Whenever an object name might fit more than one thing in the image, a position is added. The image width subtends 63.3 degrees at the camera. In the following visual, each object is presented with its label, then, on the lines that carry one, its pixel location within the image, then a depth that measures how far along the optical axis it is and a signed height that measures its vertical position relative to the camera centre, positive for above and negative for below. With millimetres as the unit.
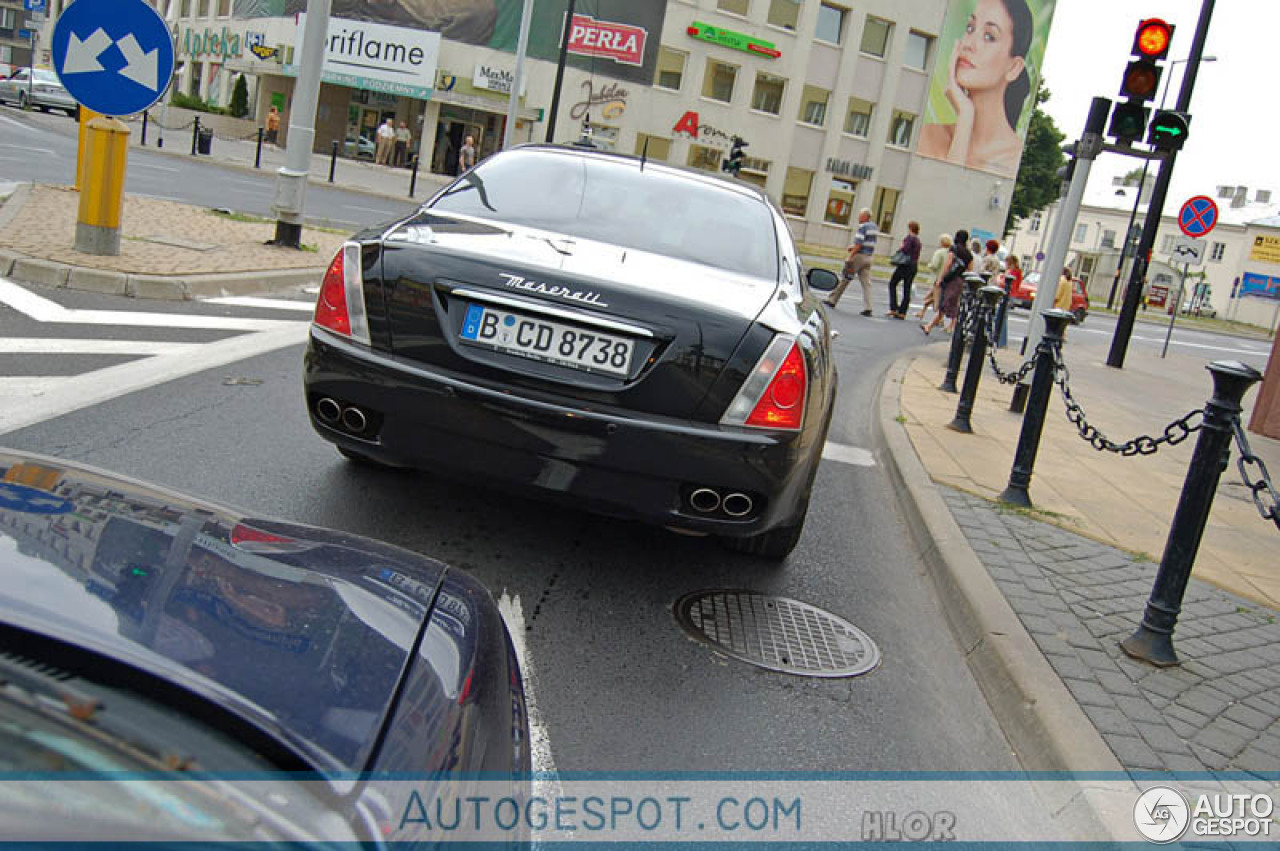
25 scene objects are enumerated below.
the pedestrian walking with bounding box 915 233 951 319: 18438 +208
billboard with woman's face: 50625 +9729
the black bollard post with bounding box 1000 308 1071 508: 5879 -652
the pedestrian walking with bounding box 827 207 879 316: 19578 +86
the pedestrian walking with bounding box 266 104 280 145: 41000 +968
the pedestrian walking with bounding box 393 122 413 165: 44531 +1215
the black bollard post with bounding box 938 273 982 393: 10875 -556
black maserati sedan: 3391 -559
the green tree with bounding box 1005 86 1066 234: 70562 +8544
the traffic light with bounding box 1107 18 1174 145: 9305 +2079
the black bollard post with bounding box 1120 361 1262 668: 3807 -686
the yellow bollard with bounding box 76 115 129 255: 8453 -492
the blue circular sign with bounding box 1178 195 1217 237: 19934 +2059
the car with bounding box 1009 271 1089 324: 25655 +44
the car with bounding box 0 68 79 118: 39906 +410
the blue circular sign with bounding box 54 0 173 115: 7867 +469
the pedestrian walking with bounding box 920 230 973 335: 17500 -21
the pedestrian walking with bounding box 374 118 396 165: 42469 +1011
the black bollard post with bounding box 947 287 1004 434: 8625 -806
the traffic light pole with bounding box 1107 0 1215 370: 16797 +1508
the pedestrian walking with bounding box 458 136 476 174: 34094 +950
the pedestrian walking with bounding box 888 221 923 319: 19562 +3
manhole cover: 3594 -1371
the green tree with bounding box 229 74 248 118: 48500 +1862
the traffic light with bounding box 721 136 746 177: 30812 +2316
